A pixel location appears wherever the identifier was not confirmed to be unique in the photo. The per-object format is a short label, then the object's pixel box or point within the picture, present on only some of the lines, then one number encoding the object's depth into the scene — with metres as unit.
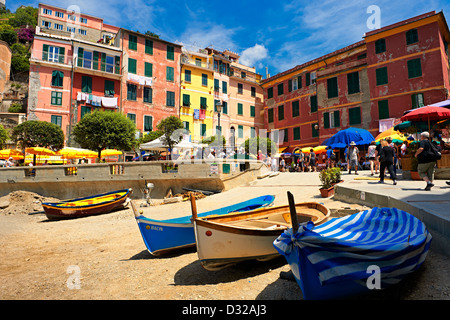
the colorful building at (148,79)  28.72
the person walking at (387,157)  8.95
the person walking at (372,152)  12.48
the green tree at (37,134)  21.48
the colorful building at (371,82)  21.72
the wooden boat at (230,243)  4.34
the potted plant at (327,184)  9.81
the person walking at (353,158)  13.90
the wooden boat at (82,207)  12.84
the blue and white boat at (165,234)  5.80
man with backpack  7.38
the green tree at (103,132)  20.22
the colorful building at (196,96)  32.25
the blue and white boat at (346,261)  2.69
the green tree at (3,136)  23.02
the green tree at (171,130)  19.11
